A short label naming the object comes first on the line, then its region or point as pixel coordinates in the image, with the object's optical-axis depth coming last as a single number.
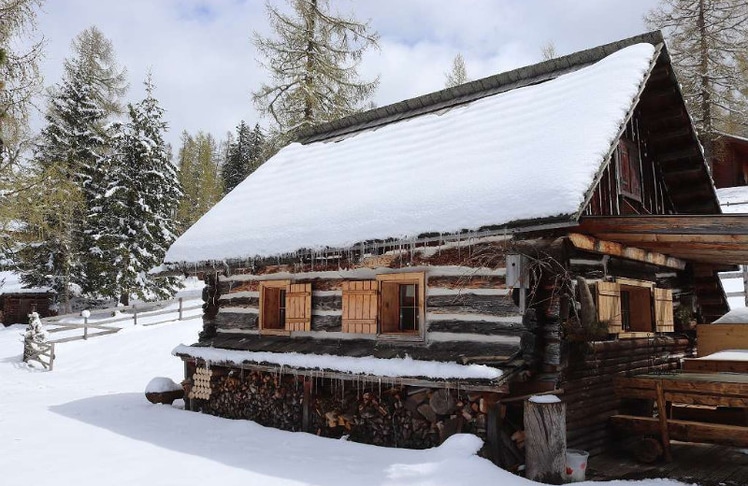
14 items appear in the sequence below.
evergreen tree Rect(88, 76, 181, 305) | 26.86
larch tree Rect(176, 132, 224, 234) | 44.72
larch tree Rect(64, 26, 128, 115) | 29.34
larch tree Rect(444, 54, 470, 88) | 32.75
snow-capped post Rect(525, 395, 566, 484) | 6.49
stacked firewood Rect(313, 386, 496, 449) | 7.39
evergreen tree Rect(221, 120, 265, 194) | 43.00
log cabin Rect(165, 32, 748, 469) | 7.26
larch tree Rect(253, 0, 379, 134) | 21.84
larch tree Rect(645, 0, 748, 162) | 26.97
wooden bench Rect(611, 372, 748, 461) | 7.15
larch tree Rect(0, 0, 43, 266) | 10.79
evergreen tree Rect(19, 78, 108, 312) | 27.08
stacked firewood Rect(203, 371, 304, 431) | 9.64
